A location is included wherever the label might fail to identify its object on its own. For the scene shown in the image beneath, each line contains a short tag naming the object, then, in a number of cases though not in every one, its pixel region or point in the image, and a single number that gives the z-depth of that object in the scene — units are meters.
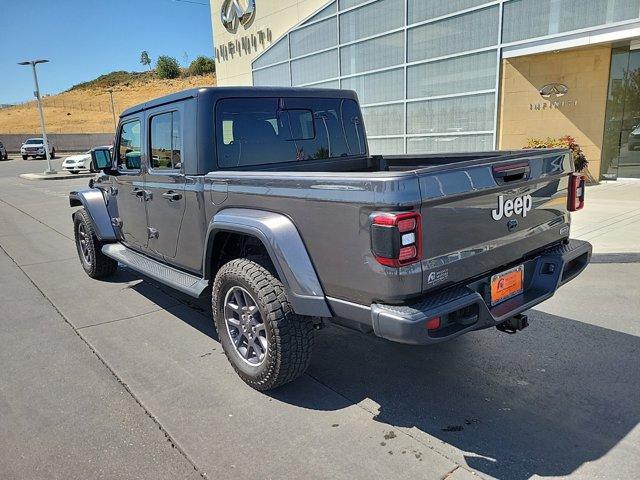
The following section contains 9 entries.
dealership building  10.84
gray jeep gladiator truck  2.46
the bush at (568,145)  11.27
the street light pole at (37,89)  22.92
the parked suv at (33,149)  37.75
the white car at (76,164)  25.09
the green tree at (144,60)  135.38
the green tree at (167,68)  113.35
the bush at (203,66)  106.64
